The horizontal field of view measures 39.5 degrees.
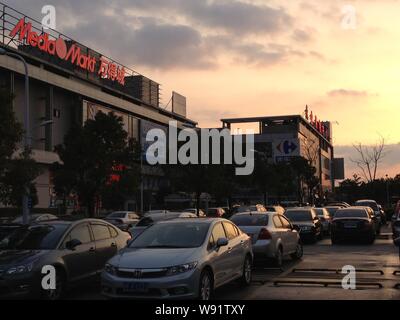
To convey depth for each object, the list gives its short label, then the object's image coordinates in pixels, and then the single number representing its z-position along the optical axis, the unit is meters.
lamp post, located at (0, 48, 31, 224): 23.53
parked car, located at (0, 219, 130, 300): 9.54
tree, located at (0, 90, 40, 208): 15.88
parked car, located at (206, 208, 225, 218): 42.71
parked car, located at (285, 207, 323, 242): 22.95
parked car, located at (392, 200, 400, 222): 17.77
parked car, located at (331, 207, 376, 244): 22.03
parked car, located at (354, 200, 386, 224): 33.54
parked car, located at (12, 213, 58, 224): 29.27
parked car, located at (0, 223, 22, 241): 14.07
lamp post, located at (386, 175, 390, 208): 87.97
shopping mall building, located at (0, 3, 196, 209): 48.53
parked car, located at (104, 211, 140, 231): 28.50
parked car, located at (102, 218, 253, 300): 8.83
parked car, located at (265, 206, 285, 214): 35.26
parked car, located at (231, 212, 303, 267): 14.16
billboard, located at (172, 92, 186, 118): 89.19
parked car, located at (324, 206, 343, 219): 32.30
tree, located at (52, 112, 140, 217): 27.09
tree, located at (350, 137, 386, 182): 73.44
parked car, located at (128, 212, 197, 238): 21.70
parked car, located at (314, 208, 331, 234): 27.74
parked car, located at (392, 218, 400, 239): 15.97
